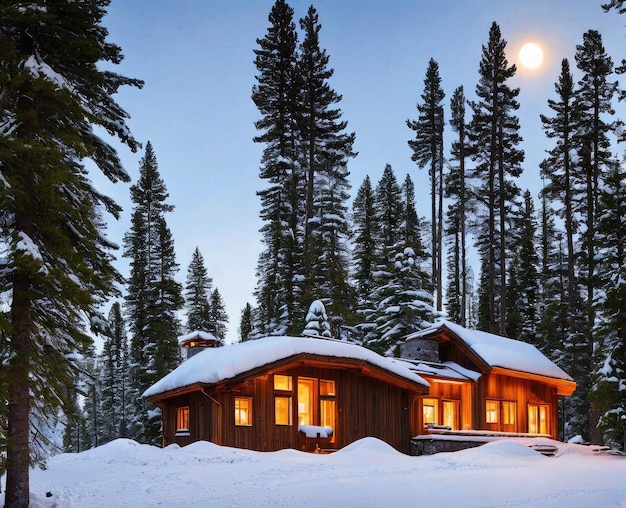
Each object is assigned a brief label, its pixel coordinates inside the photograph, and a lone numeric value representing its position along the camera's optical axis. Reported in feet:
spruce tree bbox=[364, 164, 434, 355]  104.42
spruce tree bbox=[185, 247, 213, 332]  157.69
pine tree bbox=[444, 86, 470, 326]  126.82
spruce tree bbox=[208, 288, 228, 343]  155.45
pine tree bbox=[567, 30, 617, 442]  107.76
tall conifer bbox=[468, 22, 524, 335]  118.83
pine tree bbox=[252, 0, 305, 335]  109.29
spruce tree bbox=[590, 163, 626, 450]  68.33
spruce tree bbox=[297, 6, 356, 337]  106.83
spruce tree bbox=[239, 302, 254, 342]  183.93
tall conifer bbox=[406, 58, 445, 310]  132.67
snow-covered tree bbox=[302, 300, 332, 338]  90.22
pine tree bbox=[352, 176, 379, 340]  130.31
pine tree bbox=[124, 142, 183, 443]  112.47
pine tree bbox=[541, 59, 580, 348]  115.96
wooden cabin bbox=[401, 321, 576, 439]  86.07
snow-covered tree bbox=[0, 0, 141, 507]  30.81
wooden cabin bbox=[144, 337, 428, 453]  64.85
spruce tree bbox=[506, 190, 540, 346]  140.56
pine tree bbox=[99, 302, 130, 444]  169.58
